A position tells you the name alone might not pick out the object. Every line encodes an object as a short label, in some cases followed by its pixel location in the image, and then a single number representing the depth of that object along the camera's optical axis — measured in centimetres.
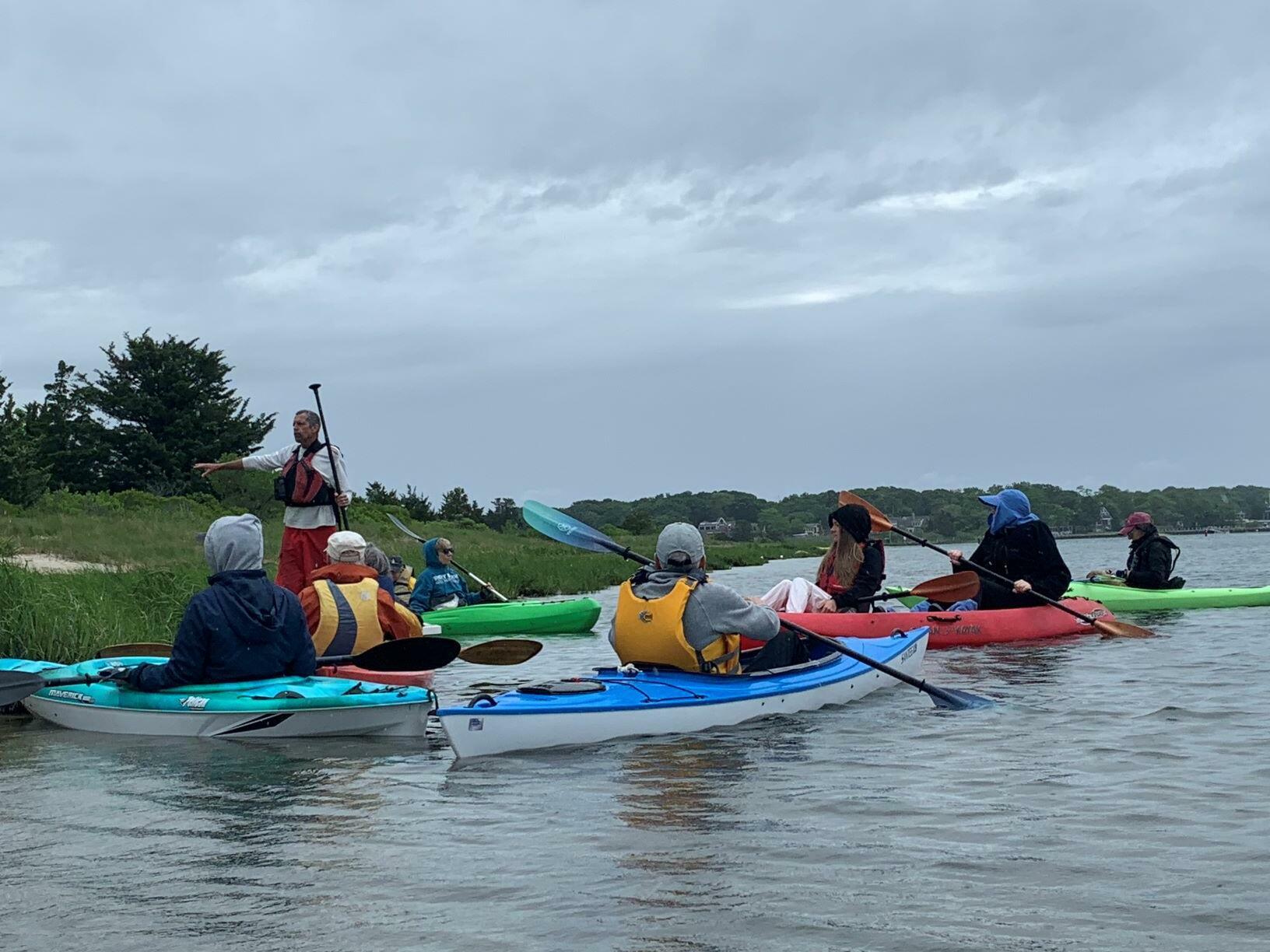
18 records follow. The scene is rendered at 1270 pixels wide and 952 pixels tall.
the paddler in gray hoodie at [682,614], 689
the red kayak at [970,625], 1071
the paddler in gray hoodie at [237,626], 670
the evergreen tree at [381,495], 4769
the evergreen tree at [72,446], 3794
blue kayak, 620
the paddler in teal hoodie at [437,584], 1352
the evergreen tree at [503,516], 5308
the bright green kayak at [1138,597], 1469
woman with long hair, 1100
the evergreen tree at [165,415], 3819
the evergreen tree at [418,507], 4791
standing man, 977
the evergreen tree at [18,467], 2742
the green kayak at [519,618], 1316
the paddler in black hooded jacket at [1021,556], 1241
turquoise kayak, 676
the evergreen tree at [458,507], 5129
